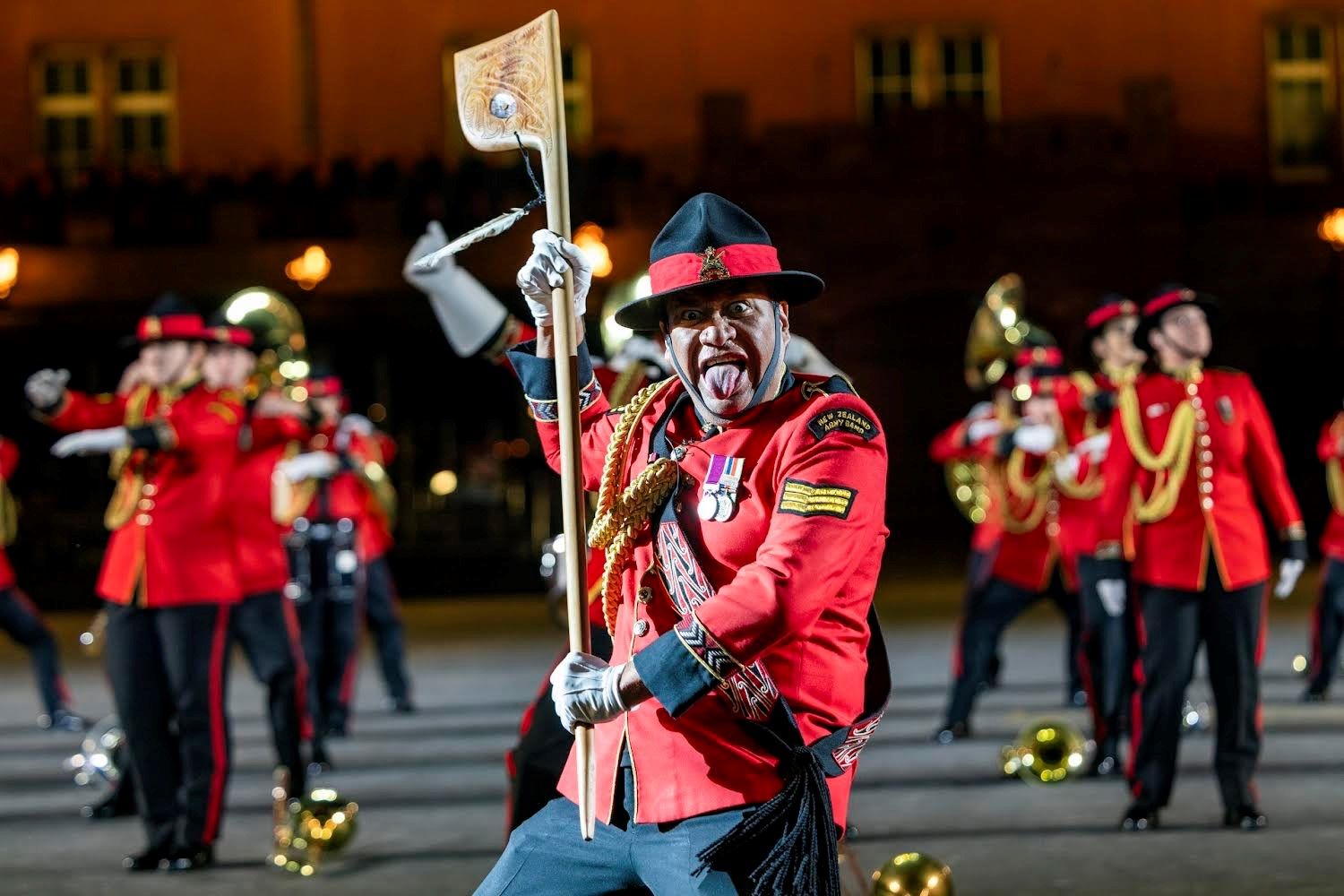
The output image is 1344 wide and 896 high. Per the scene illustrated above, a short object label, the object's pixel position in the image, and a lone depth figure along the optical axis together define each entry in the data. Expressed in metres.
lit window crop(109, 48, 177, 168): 53.06
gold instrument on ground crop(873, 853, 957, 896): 11.55
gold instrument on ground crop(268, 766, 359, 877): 14.42
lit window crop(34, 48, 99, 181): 53.06
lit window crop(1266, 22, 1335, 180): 52.62
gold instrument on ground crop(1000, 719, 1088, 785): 17.34
